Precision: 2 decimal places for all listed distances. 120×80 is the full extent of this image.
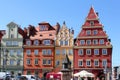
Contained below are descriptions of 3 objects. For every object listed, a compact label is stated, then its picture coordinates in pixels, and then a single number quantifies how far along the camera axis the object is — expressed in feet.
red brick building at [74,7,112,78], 109.40
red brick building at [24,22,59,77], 114.67
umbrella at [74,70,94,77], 74.56
